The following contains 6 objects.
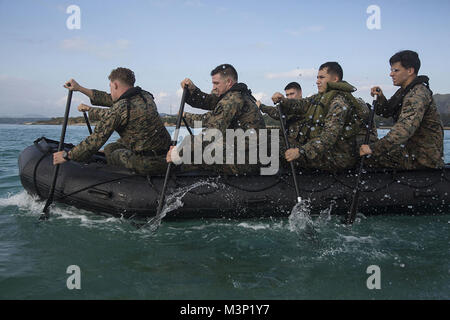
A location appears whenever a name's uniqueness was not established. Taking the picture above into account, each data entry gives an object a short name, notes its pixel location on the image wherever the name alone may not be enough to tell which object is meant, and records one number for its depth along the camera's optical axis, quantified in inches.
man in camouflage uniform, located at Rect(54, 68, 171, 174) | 225.8
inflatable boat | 234.1
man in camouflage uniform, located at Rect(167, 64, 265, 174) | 230.8
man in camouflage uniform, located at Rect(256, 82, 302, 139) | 286.7
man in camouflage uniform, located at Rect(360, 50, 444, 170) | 227.3
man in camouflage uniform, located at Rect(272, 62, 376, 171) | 231.0
